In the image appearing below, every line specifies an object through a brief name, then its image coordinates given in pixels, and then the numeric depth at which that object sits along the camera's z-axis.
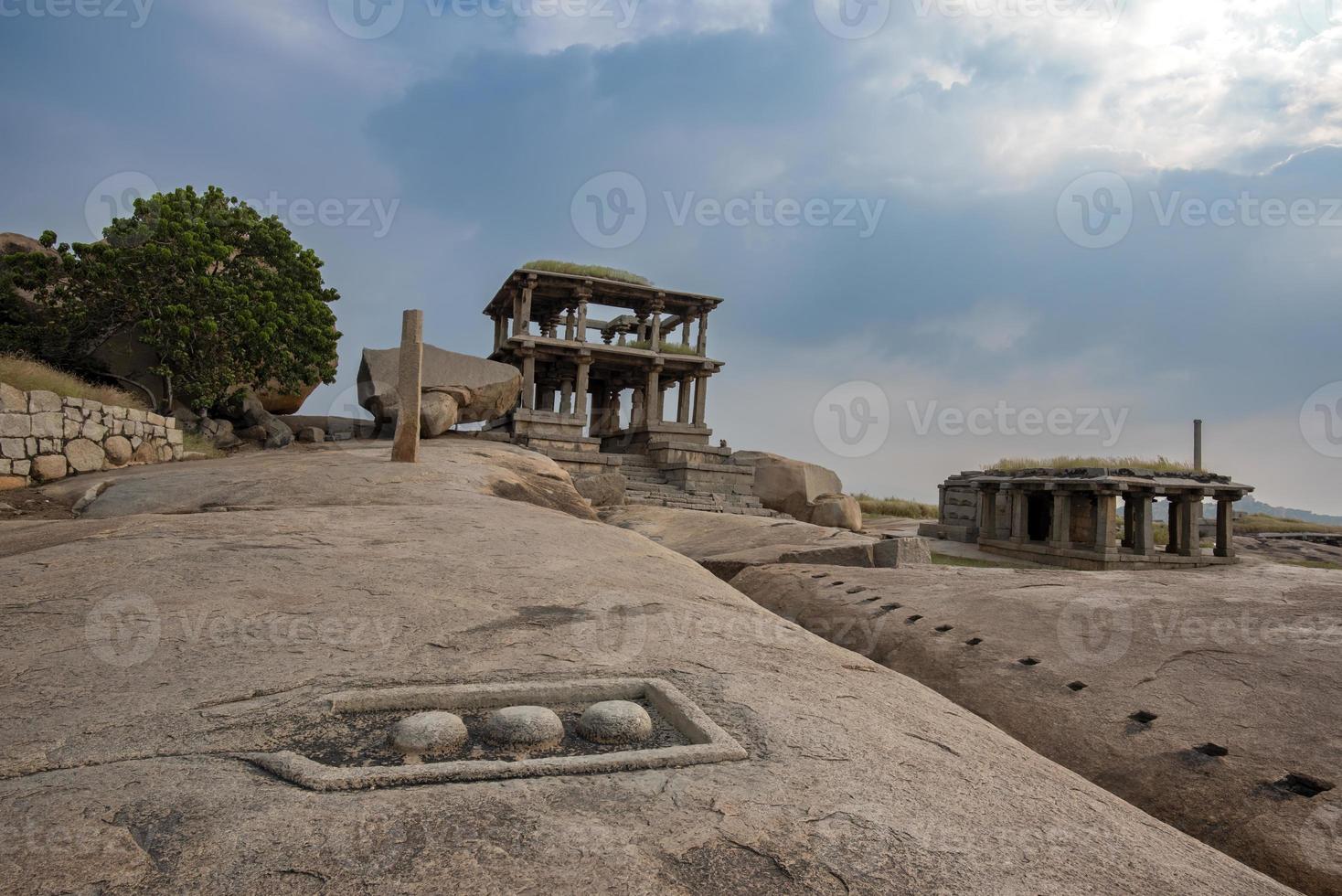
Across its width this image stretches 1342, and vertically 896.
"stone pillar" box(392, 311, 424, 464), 10.52
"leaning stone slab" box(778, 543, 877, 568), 9.92
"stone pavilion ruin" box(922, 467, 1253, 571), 16.94
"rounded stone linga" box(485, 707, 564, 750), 2.59
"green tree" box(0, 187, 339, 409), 14.45
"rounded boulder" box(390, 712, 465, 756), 2.51
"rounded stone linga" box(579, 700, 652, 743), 2.70
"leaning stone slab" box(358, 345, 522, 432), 18.88
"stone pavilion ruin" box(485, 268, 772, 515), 20.56
